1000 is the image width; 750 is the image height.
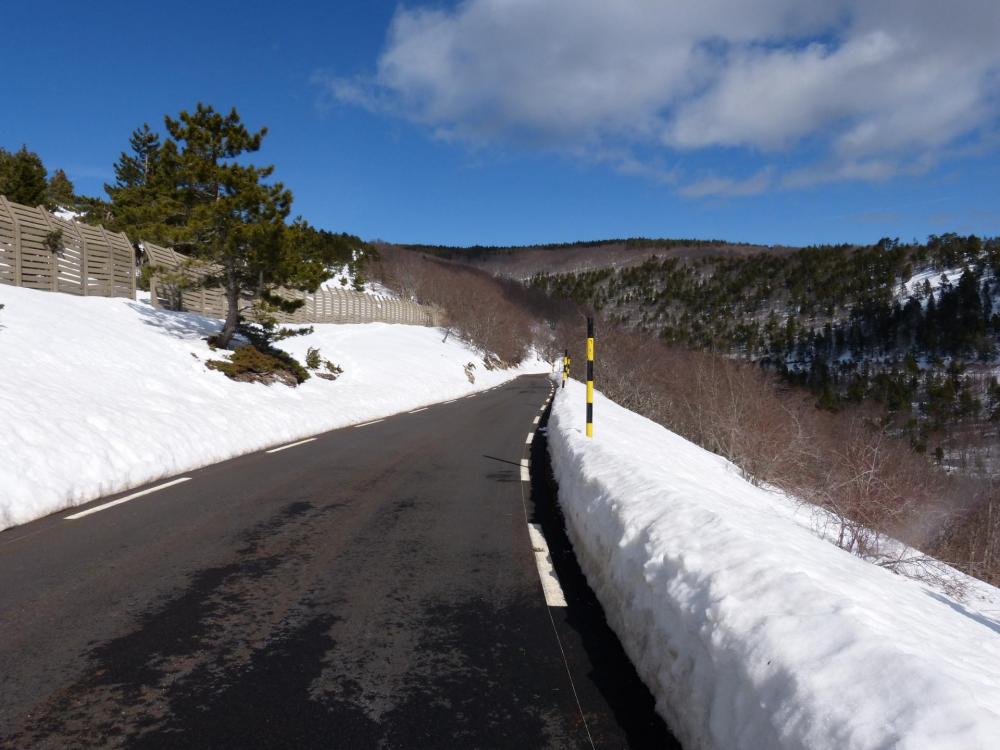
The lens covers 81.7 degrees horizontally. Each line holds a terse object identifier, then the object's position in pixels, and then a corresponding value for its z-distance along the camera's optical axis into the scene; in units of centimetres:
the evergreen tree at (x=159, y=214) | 1602
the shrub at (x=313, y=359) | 2172
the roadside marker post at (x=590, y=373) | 938
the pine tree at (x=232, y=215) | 1622
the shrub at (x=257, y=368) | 1608
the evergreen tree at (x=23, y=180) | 2725
